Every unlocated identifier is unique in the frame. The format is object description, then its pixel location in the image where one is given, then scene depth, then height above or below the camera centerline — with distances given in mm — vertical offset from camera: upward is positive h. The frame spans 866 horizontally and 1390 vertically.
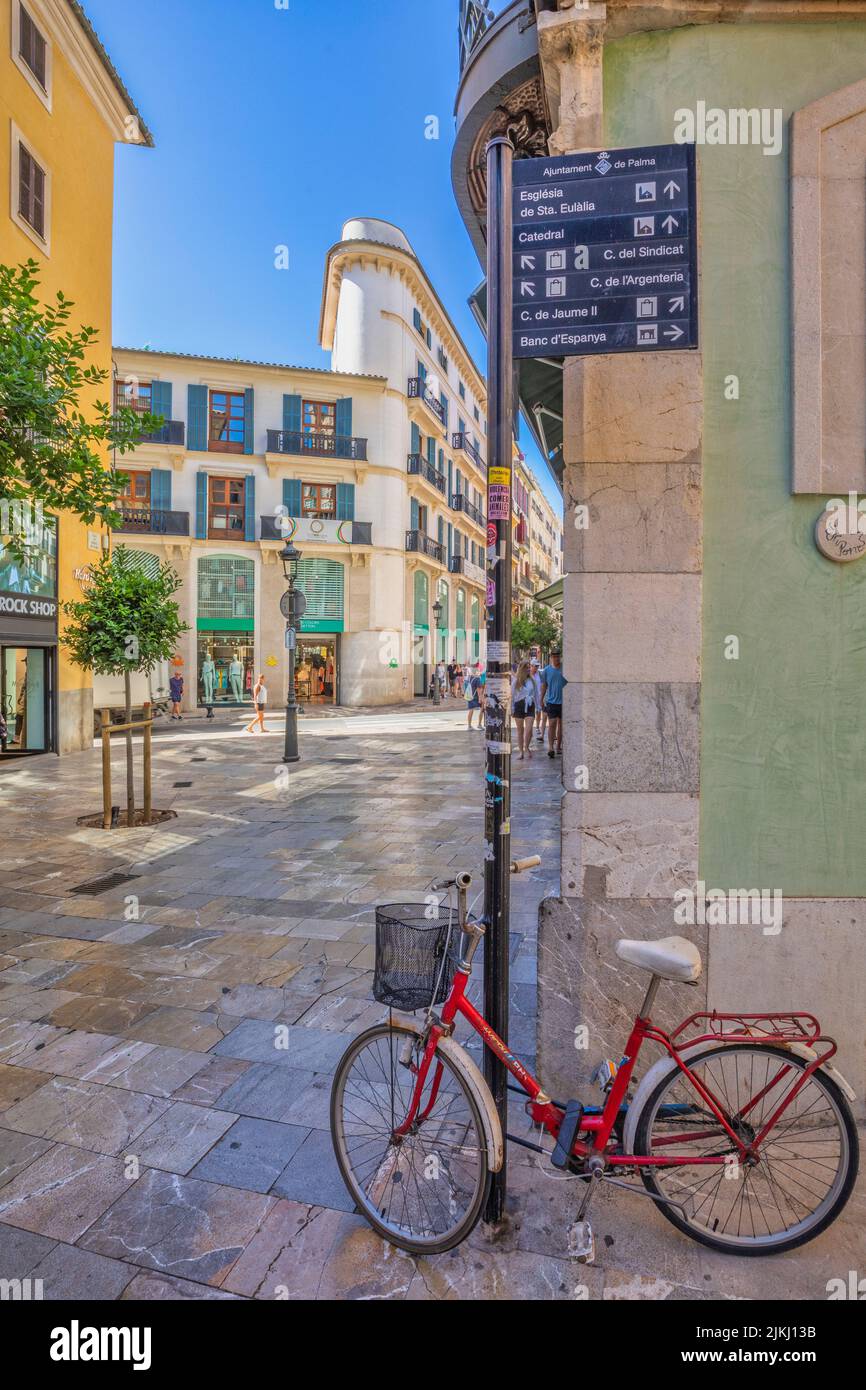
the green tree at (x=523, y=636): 24484 +1500
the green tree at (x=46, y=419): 4648 +1851
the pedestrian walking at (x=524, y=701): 12492 -389
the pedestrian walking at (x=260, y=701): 19047 -617
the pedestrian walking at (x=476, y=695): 17547 -433
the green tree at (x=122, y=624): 8375 +639
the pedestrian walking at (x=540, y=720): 15892 -1090
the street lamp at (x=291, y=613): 13454 +1270
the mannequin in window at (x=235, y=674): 27094 +151
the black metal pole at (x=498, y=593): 2428 +291
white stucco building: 26422 +7337
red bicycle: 2355 -1538
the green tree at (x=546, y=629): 20923 +1572
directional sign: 2637 +1586
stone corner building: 2963 +529
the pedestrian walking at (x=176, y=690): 22812 -386
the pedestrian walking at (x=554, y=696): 11441 -286
